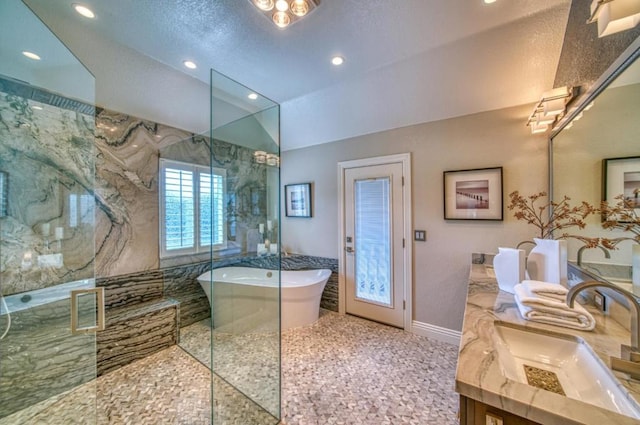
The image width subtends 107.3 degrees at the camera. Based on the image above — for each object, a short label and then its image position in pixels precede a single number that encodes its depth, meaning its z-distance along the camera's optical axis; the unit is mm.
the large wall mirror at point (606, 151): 1125
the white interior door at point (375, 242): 2961
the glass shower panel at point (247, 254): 1916
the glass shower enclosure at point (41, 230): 1726
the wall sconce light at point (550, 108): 1690
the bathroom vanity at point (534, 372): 677
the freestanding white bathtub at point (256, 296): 2707
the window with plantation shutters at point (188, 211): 2947
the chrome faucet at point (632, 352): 801
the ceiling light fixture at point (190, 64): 2199
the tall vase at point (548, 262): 1489
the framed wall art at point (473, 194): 2393
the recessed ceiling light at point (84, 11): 1588
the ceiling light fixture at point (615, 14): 952
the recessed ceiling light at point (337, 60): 2102
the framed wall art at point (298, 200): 3721
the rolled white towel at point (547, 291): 1249
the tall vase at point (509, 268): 1621
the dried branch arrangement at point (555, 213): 1524
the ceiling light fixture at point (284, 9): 1471
